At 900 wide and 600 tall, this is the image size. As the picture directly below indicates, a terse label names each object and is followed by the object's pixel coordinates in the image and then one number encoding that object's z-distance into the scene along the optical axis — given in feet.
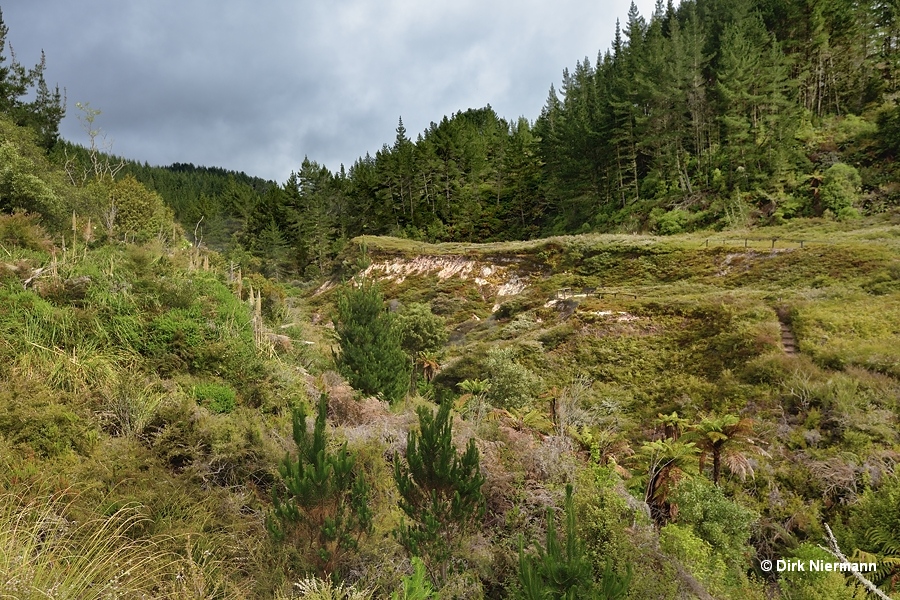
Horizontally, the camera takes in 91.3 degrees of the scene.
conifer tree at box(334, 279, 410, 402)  41.34
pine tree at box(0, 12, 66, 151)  86.43
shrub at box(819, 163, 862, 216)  100.73
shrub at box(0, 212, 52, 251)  33.63
